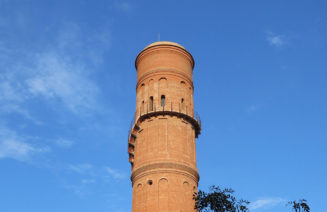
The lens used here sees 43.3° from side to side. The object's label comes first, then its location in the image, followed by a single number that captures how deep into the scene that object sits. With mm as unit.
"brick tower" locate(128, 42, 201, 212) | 30500
